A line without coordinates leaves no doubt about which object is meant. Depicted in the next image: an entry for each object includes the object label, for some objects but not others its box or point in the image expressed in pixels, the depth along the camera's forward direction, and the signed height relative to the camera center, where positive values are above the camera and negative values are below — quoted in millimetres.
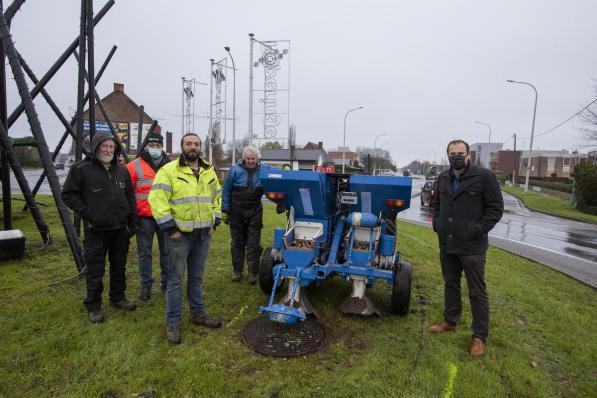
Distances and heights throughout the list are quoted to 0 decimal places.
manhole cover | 3523 -1696
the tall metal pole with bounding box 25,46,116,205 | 8606 +751
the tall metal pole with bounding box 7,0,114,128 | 6094 +1371
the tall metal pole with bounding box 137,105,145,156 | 10416 +858
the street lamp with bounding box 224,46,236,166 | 22281 +2971
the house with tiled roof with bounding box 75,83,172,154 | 37522 +4525
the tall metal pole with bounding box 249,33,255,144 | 18016 +3679
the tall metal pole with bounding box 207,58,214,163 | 23533 +3164
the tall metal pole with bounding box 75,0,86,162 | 5320 +1055
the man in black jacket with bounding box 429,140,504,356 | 3570 -487
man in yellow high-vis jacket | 3463 -487
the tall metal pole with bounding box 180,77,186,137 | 27577 +3227
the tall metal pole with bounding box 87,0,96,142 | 5379 +1276
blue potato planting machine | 4227 -897
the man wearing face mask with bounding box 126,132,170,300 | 4375 -483
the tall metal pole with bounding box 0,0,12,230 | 6255 -227
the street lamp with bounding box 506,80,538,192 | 29066 +3248
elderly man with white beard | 3742 -475
